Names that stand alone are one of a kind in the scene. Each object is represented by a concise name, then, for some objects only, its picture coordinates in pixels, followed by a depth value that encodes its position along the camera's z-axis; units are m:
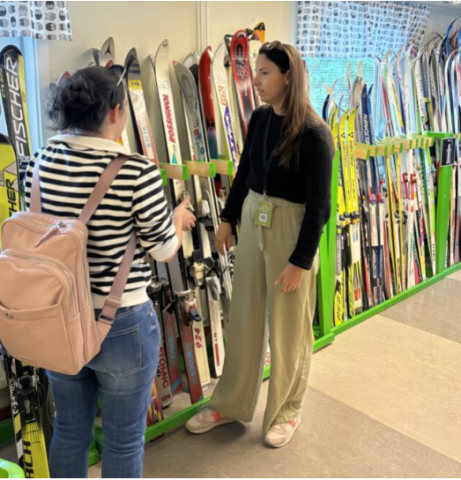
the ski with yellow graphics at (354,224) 2.97
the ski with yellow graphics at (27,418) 1.79
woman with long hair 1.76
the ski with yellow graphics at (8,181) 1.71
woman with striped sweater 1.17
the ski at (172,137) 2.17
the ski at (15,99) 1.74
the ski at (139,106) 2.06
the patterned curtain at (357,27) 2.87
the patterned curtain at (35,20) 1.75
